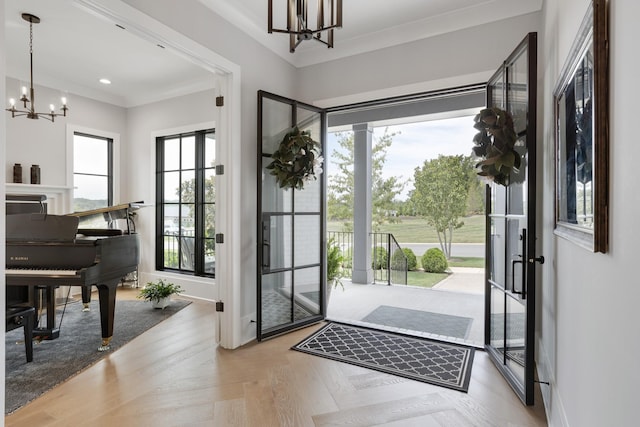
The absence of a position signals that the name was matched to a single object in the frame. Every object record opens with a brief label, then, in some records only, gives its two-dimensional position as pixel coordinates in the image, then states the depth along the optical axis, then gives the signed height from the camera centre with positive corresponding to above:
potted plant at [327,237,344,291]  4.61 -0.67
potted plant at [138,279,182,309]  4.47 -1.02
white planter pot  4.48 -1.13
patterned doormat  2.69 -1.20
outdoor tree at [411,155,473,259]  9.42 +0.50
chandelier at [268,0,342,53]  1.85 +1.02
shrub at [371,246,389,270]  8.38 -1.08
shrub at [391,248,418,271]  8.11 -1.10
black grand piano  2.87 -0.39
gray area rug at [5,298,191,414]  2.52 -1.21
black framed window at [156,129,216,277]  5.25 +0.14
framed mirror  1.08 +0.29
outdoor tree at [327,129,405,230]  9.93 +0.75
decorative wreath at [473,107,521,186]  2.39 +0.44
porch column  6.43 +0.28
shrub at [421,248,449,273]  8.80 -1.18
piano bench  2.73 -0.84
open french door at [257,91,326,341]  3.46 -0.23
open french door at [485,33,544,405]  2.27 -0.21
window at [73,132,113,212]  5.26 +0.61
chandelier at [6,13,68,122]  3.29 +1.24
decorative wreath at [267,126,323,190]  3.41 +0.49
